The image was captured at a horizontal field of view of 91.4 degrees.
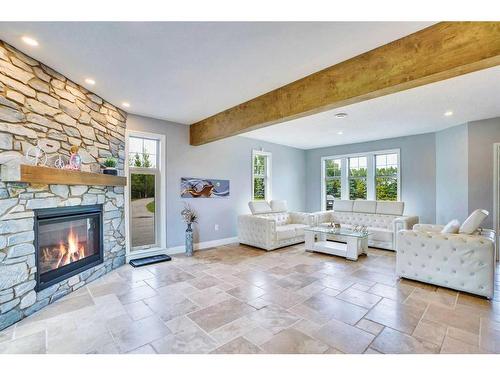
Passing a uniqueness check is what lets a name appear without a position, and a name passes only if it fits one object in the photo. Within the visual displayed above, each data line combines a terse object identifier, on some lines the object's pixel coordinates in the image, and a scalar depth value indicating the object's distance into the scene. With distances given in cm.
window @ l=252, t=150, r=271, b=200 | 667
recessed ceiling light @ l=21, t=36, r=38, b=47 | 223
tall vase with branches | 479
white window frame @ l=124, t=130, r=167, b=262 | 470
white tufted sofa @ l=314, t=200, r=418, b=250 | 518
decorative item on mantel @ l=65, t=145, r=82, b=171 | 309
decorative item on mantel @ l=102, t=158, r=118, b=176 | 369
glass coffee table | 447
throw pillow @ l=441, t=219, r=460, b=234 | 327
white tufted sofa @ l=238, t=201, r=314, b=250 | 518
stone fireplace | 236
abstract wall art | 509
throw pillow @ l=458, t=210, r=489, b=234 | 307
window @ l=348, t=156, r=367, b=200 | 688
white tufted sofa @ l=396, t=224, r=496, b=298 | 288
